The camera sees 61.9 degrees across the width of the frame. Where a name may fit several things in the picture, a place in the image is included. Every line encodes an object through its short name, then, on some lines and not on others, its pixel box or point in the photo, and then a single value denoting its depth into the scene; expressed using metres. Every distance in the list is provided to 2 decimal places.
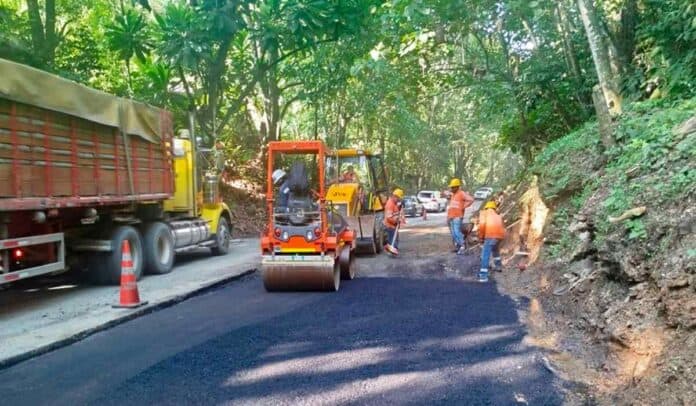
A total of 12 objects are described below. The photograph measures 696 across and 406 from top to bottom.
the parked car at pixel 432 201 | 36.41
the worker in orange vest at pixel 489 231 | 9.57
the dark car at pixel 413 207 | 31.12
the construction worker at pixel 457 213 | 12.65
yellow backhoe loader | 11.98
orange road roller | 8.44
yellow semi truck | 7.09
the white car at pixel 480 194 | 39.38
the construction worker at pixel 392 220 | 12.59
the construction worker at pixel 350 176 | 12.72
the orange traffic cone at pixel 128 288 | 7.64
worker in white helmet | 8.86
